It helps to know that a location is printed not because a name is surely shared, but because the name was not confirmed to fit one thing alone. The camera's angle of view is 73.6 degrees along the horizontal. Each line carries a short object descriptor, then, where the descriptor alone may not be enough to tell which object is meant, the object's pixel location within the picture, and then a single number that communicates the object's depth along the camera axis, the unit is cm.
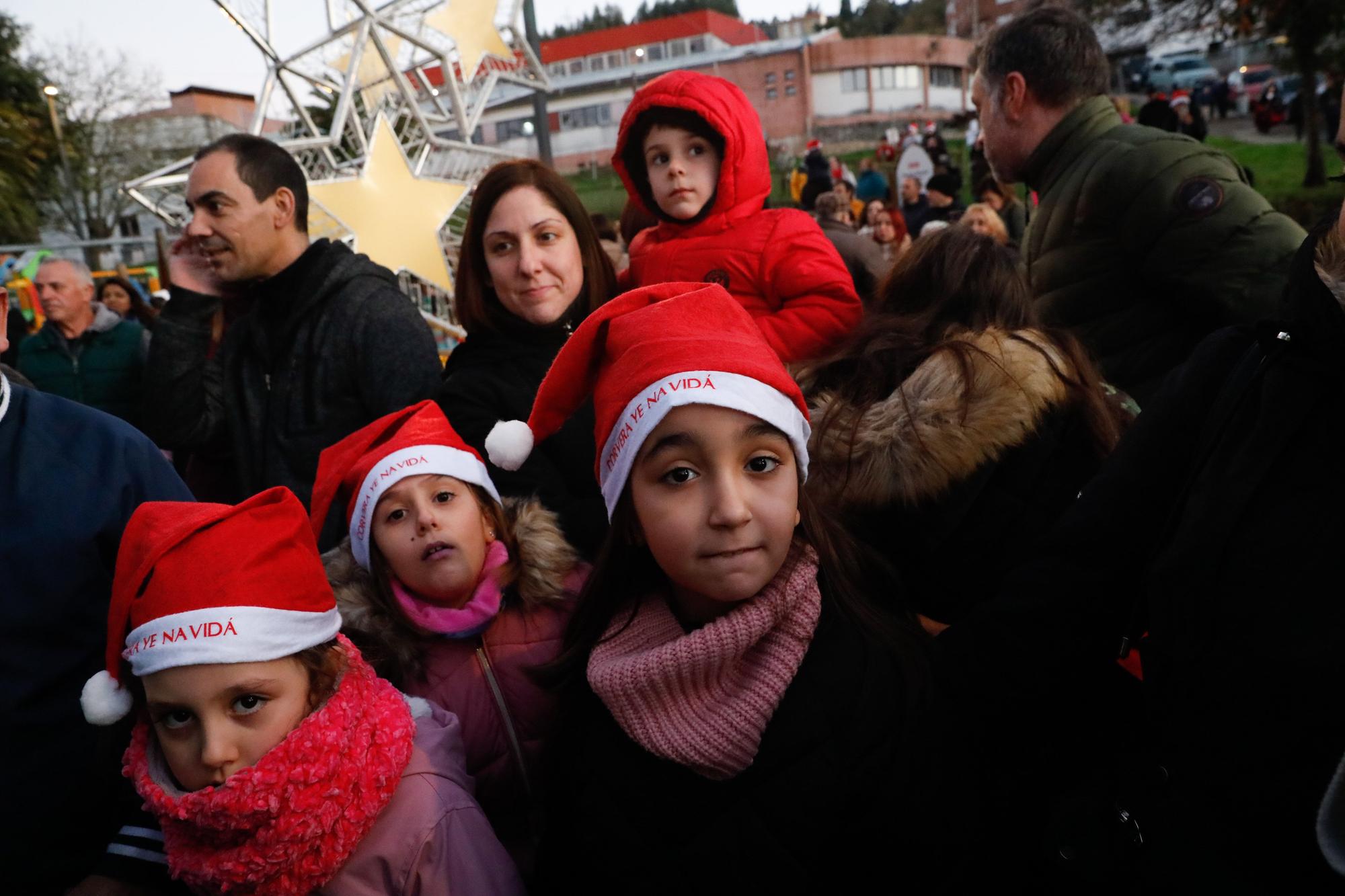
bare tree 3453
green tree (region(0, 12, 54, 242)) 1934
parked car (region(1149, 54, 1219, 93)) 3181
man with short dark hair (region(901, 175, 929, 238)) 1116
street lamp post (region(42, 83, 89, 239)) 2673
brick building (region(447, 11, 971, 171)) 4578
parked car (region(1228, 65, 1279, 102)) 2912
